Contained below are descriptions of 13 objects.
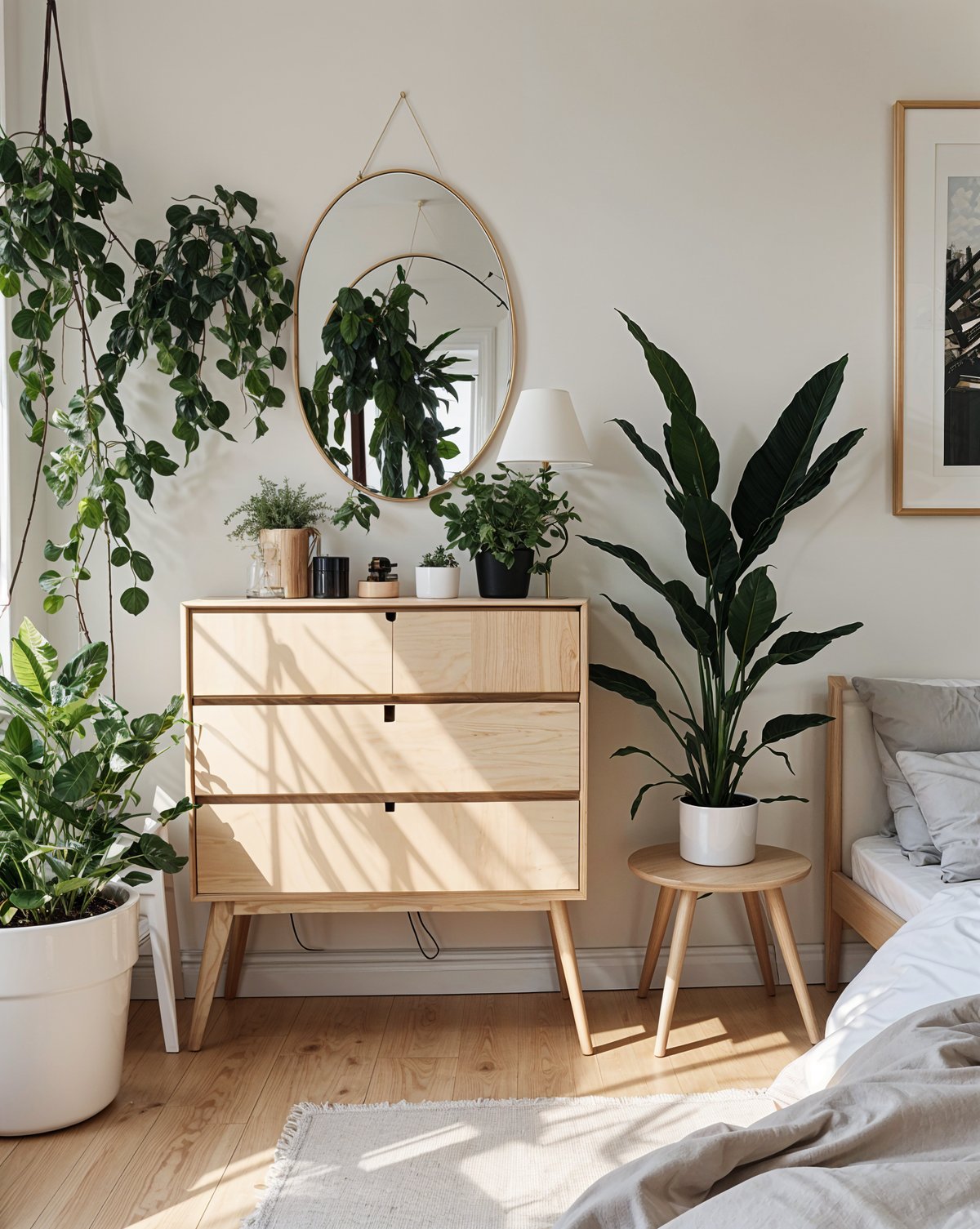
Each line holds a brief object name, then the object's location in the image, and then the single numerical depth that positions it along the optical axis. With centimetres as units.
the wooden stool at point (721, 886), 244
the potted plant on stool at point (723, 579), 254
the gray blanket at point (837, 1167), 99
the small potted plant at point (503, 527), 256
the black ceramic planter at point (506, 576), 259
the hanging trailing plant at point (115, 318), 246
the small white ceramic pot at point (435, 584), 260
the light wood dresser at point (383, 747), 245
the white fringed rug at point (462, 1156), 183
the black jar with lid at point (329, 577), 263
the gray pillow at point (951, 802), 233
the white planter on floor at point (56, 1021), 203
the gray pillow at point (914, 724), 261
